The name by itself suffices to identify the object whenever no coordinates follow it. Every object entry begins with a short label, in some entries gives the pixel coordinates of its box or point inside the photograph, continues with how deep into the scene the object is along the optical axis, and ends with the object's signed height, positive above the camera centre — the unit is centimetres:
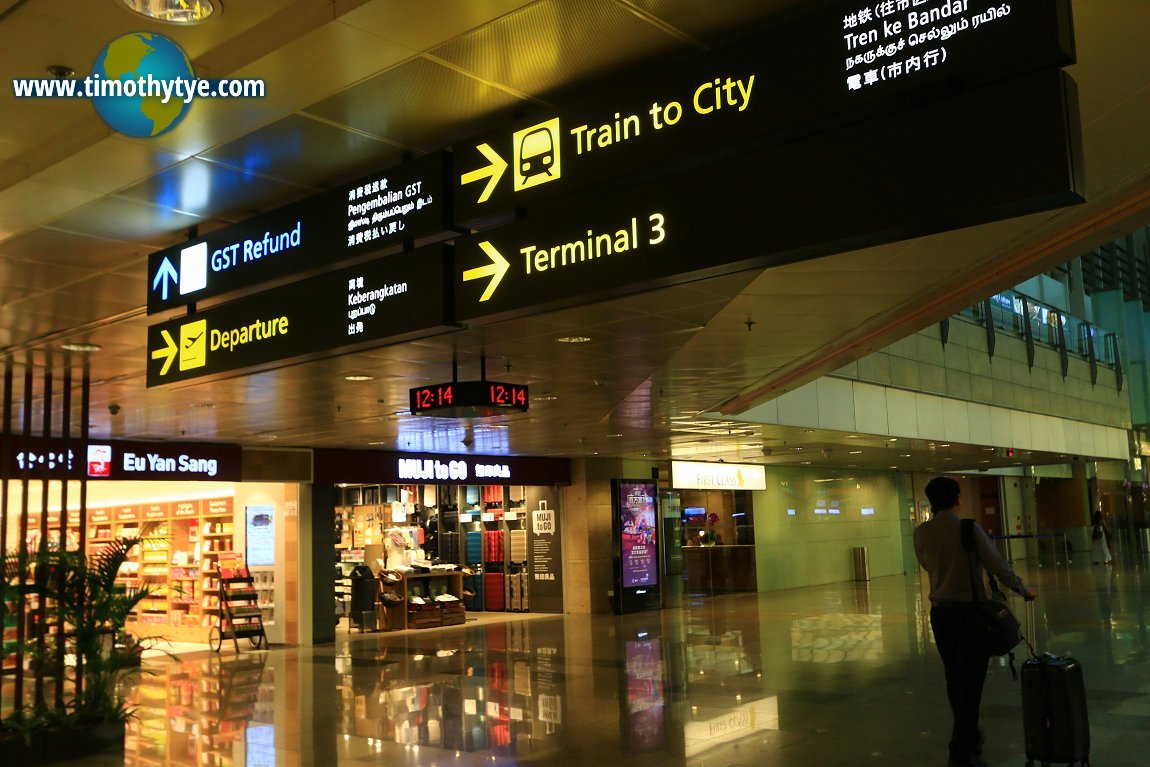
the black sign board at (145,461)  1273 +86
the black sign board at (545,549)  1962 -74
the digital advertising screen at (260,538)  1648 -28
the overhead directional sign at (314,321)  441 +95
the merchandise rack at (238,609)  1520 -132
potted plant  685 -87
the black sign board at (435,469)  1630 +77
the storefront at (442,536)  1708 -44
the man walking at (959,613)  556 -64
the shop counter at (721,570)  2292 -148
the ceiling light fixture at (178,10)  357 +180
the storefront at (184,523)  1412 +0
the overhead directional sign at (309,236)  437 +133
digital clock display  740 +83
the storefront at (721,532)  2238 -62
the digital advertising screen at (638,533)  1945 -50
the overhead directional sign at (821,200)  288 +96
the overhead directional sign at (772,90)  295 +133
